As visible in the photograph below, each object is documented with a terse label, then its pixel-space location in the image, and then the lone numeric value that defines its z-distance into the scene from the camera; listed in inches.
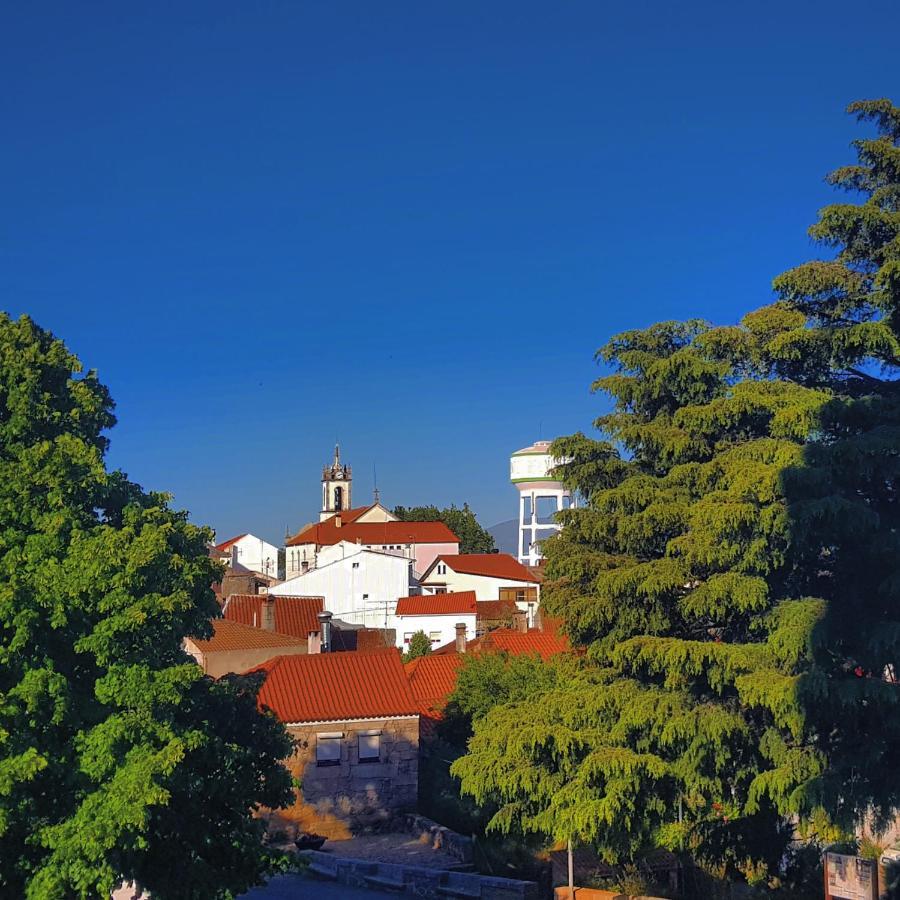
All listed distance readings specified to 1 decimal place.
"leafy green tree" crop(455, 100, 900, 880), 534.0
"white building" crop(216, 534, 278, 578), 3855.8
